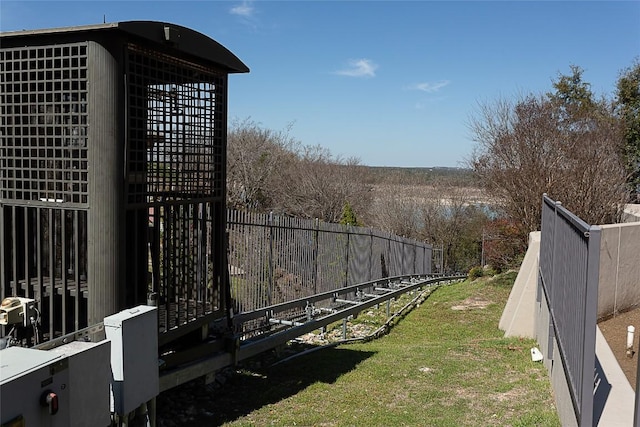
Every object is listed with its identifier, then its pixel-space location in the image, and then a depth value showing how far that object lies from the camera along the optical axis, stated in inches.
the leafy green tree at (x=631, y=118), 761.6
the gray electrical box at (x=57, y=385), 120.2
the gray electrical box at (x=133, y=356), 164.2
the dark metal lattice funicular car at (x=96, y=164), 188.4
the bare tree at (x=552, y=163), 636.7
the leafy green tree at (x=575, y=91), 923.0
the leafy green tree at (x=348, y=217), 1029.2
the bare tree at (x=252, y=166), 1102.2
